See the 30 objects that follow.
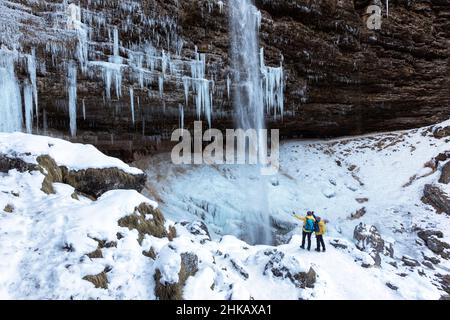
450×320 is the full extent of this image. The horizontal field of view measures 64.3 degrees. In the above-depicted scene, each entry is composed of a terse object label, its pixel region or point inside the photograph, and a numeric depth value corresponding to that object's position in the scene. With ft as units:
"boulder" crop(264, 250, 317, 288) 23.40
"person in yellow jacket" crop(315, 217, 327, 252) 28.84
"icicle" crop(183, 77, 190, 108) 45.44
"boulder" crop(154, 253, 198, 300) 16.56
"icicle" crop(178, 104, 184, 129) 49.28
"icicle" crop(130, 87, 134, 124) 43.99
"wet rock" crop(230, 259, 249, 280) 23.99
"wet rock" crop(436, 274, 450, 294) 27.99
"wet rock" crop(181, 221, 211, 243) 31.24
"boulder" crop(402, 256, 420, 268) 31.95
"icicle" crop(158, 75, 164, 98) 44.13
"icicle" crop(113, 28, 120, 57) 39.40
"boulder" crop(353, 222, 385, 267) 33.39
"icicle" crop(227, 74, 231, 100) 48.06
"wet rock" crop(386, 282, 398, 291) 25.42
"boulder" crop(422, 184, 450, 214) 41.72
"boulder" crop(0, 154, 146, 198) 24.08
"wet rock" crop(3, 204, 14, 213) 20.20
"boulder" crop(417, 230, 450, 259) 35.94
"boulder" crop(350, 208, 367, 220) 46.49
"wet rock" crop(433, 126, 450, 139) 53.98
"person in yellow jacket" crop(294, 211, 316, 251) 29.07
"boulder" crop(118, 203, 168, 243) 20.70
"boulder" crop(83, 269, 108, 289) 16.31
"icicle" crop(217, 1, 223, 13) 40.93
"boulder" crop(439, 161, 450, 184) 44.26
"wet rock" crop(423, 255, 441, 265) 34.38
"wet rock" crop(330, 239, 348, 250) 32.07
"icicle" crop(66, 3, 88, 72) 36.17
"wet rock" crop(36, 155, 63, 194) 23.83
